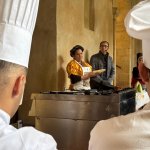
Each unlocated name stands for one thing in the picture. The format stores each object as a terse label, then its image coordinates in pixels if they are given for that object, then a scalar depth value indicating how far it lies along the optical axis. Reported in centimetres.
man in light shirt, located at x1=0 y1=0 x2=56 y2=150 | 90
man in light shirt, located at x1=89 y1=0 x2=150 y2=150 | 118
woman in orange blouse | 546
